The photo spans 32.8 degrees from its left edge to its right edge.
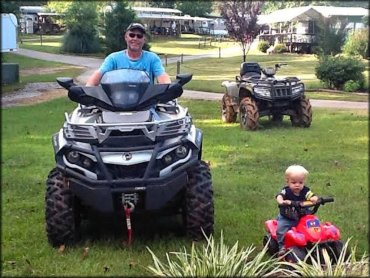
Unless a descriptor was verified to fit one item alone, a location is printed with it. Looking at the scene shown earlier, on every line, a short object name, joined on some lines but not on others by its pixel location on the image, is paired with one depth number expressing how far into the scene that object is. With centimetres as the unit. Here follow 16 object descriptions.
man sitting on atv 532
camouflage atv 1168
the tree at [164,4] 6255
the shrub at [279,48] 4600
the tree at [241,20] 3381
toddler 445
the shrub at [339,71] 2067
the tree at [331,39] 3516
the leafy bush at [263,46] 4718
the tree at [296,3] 7568
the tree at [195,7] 7050
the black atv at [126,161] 451
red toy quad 420
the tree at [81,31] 3962
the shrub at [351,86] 2053
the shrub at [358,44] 3425
